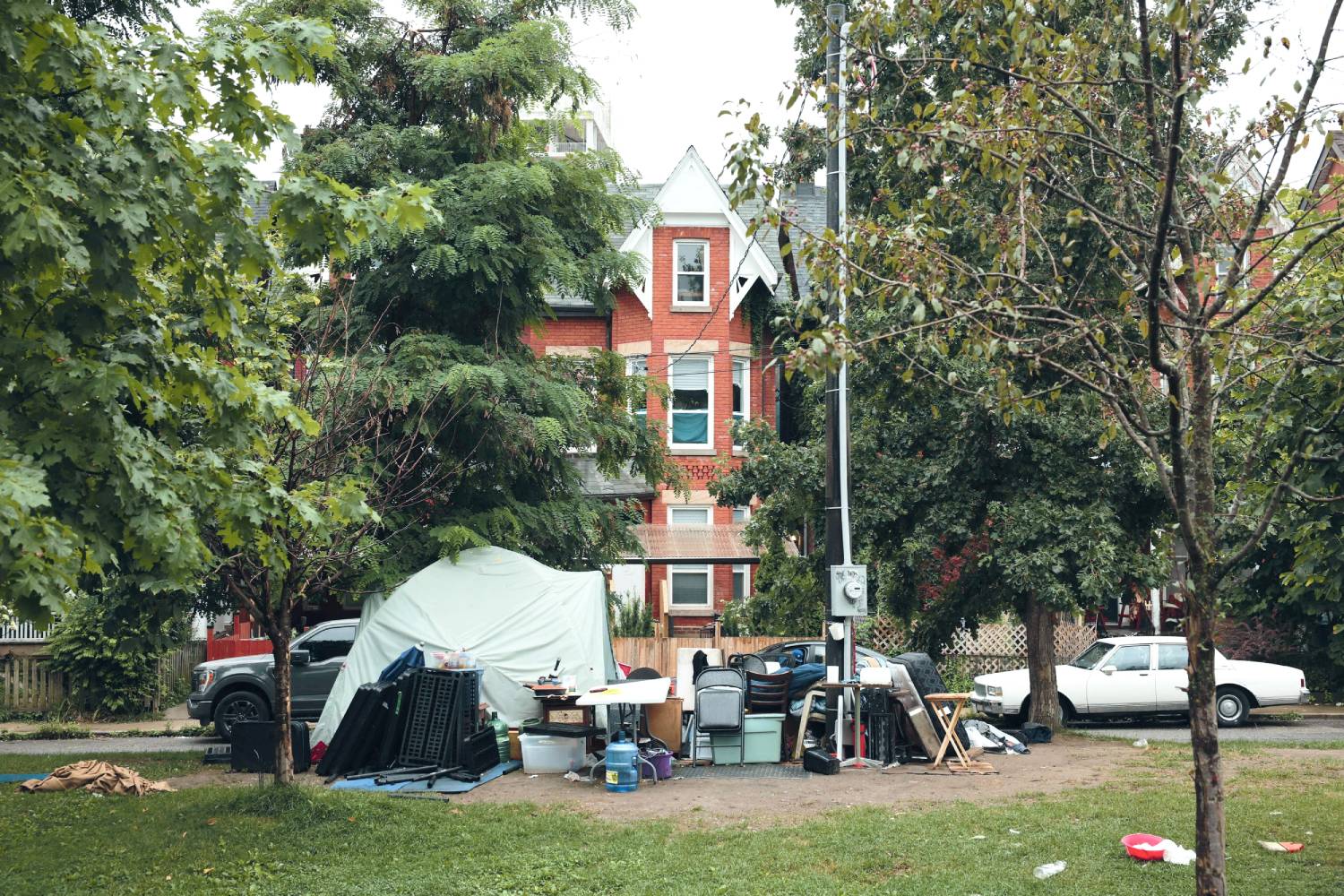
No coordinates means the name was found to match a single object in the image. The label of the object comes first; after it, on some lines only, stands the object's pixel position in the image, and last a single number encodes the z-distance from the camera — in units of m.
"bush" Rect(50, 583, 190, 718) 20.77
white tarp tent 15.41
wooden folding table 13.74
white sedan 18.97
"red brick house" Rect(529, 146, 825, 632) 25.91
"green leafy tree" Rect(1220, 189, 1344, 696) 7.21
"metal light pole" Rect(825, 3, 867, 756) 13.84
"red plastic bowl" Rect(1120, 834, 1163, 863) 8.98
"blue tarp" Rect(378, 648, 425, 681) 14.02
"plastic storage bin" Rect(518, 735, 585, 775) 13.89
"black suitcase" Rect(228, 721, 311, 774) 13.99
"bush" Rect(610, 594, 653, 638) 23.72
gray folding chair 14.05
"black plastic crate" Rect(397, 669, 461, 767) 13.44
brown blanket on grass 12.72
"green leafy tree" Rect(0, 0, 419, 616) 6.17
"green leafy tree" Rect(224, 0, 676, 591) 16.22
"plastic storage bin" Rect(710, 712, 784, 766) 14.30
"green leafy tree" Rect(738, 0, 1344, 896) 6.60
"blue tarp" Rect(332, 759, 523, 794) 12.69
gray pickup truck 17.38
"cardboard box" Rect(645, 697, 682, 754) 14.59
